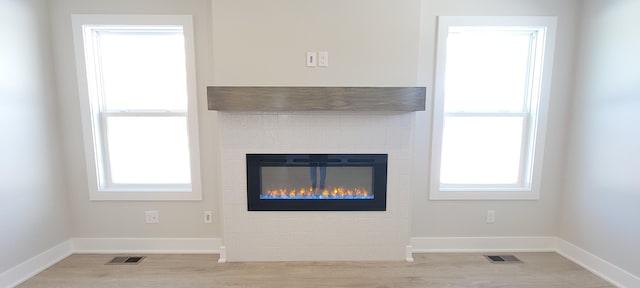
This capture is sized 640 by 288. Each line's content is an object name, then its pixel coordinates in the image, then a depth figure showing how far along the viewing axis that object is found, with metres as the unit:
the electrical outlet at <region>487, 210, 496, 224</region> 2.54
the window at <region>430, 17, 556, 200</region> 2.36
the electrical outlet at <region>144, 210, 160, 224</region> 2.50
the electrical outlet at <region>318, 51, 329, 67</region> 2.10
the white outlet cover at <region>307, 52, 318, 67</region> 2.10
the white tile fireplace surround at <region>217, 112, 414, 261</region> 2.23
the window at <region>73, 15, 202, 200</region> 2.35
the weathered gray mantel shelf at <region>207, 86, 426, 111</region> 2.08
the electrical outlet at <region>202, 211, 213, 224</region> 2.51
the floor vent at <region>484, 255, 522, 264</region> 2.37
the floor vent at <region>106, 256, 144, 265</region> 2.32
